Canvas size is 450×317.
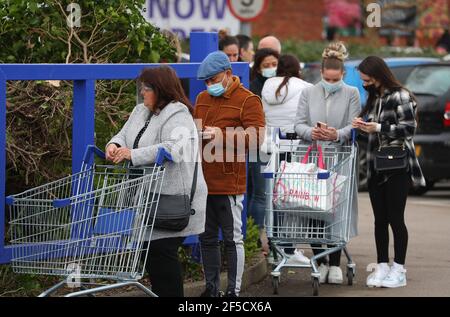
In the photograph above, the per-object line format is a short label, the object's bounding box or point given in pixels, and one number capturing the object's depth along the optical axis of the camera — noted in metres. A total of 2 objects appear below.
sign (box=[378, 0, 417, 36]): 46.37
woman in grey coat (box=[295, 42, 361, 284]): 12.89
